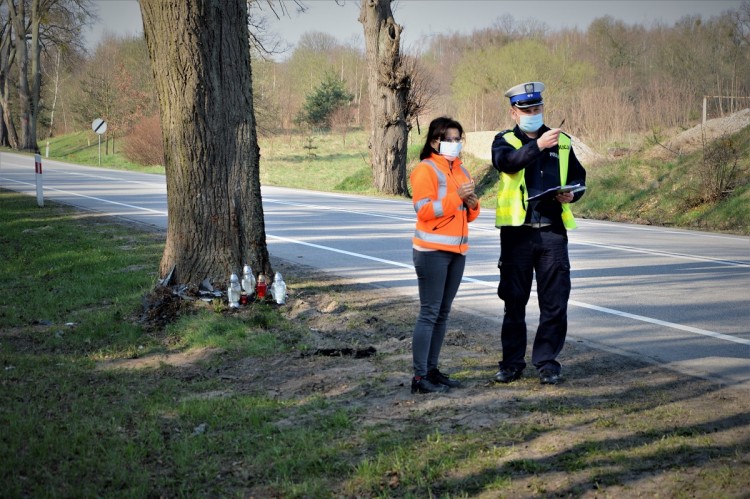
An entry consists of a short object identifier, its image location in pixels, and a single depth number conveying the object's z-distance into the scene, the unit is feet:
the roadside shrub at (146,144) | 163.53
